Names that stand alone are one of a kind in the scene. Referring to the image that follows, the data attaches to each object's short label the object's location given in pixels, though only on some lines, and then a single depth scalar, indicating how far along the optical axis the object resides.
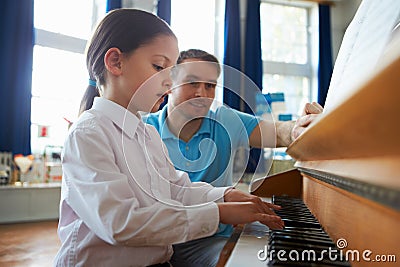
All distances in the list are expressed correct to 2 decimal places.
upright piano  0.31
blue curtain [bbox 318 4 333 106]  5.49
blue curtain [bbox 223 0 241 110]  4.97
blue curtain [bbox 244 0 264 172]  5.07
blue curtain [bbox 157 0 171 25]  4.59
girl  0.70
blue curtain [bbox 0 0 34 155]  3.76
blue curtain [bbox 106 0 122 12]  4.31
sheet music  0.53
